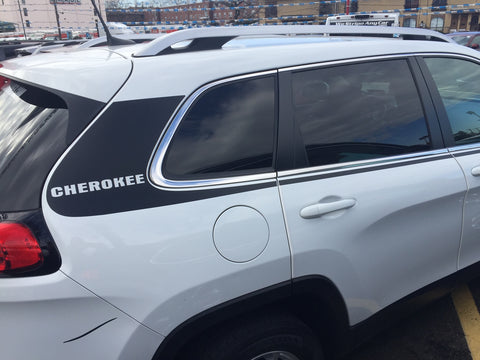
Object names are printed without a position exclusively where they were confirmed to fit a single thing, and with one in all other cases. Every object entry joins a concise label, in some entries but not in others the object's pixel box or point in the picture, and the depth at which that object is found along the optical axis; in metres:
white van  11.01
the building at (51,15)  68.41
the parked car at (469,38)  13.07
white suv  1.32
